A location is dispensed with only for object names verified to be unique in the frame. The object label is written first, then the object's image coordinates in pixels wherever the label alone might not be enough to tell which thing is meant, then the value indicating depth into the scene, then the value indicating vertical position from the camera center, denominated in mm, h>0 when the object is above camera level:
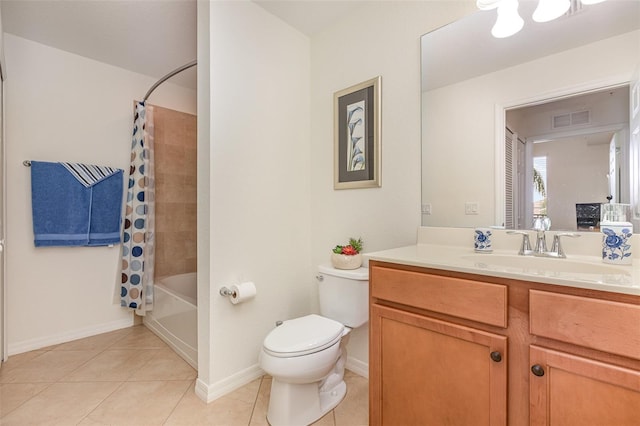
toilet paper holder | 1646 -453
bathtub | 1983 -784
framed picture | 1777 +501
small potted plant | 1704 -264
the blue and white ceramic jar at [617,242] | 975 -107
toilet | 1330 -656
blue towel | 2221 +84
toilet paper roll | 1640 -459
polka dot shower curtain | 2469 -146
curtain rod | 2021 +1052
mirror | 1128 +428
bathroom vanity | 740 -405
